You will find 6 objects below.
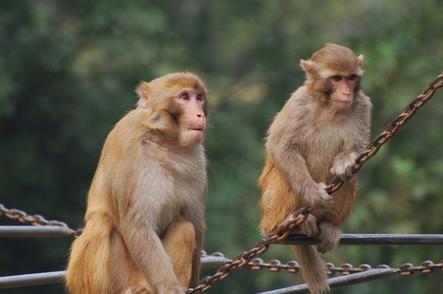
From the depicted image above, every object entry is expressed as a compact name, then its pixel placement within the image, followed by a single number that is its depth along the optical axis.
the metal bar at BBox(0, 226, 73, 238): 18.71
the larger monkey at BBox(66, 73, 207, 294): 16.52
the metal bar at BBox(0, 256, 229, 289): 17.77
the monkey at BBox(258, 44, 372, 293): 18.28
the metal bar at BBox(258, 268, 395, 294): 18.50
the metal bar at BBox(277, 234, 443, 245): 17.12
